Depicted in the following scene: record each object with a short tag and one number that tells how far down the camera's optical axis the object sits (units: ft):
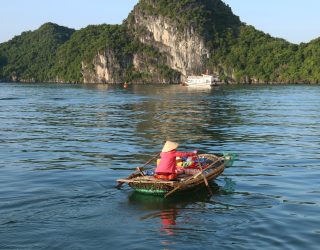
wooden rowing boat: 50.52
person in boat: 52.44
